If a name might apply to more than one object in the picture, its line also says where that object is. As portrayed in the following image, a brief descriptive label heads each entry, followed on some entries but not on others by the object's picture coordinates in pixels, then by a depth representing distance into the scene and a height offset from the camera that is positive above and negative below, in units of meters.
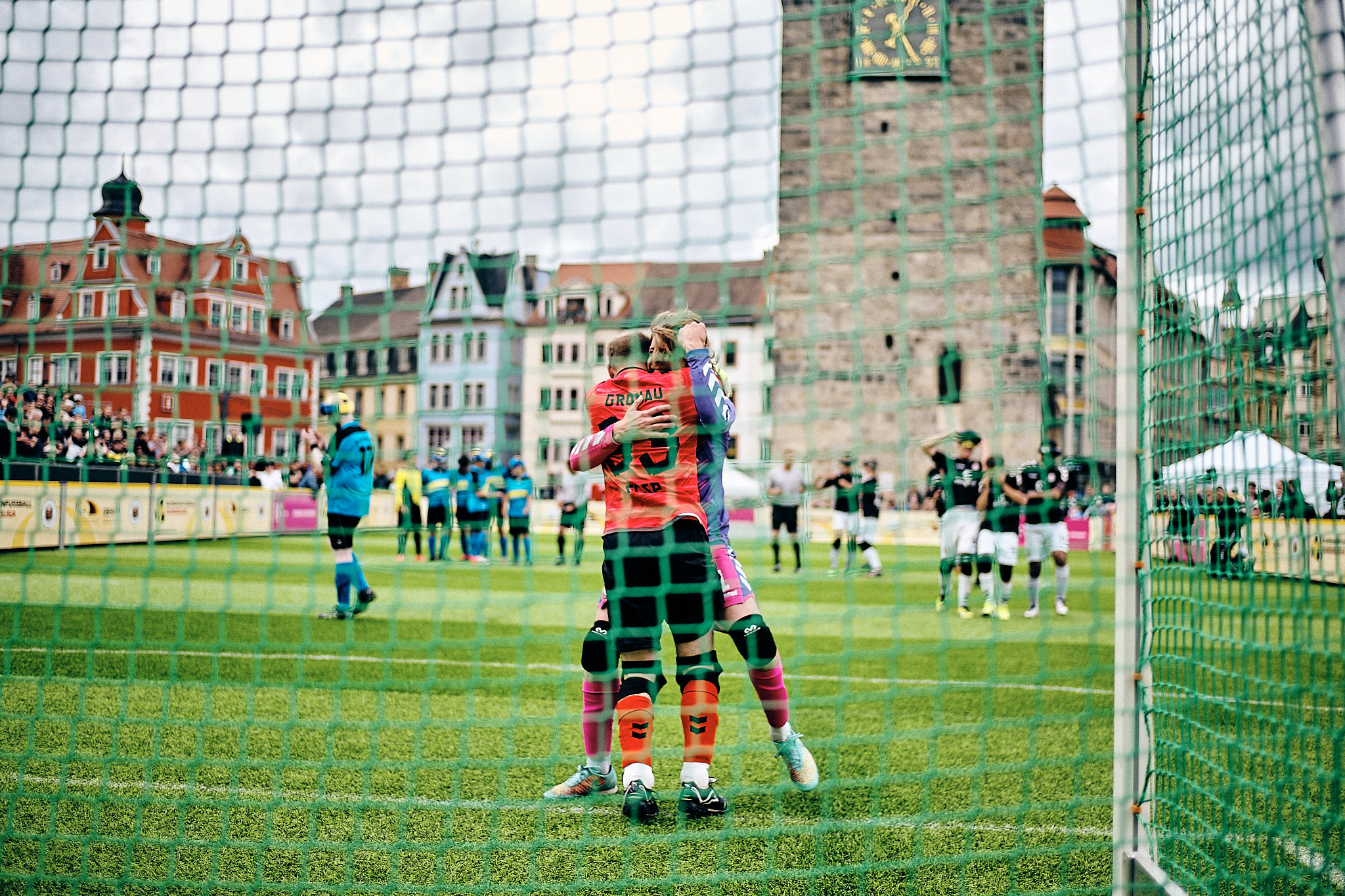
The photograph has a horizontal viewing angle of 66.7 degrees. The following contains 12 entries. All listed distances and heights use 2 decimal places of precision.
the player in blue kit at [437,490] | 14.98 -0.07
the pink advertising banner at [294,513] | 19.22 -0.60
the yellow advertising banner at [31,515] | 13.12 -0.48
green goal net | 3.12 +0.51
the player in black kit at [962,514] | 9.81 -0.21
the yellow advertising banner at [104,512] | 13.89 -0.47
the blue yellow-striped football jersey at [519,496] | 15.97 -0.14
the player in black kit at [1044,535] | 10.03 -0.40
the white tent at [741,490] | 25.94 +0.01
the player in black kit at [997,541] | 9.61 -0.46
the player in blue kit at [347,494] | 8.05 -0.08
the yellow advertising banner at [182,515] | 15.36 -0.53
